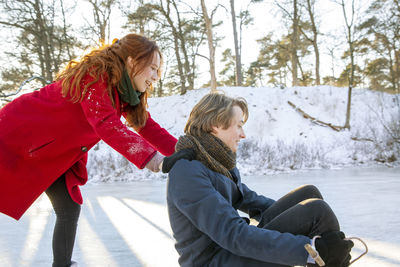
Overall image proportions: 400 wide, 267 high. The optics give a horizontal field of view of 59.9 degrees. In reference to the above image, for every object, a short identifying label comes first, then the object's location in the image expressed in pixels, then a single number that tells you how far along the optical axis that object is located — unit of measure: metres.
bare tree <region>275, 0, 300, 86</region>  13.79
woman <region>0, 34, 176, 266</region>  1.37
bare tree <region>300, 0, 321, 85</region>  13.29
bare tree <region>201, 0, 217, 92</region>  8.86
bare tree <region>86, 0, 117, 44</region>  10.61
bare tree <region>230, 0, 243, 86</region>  12.83
